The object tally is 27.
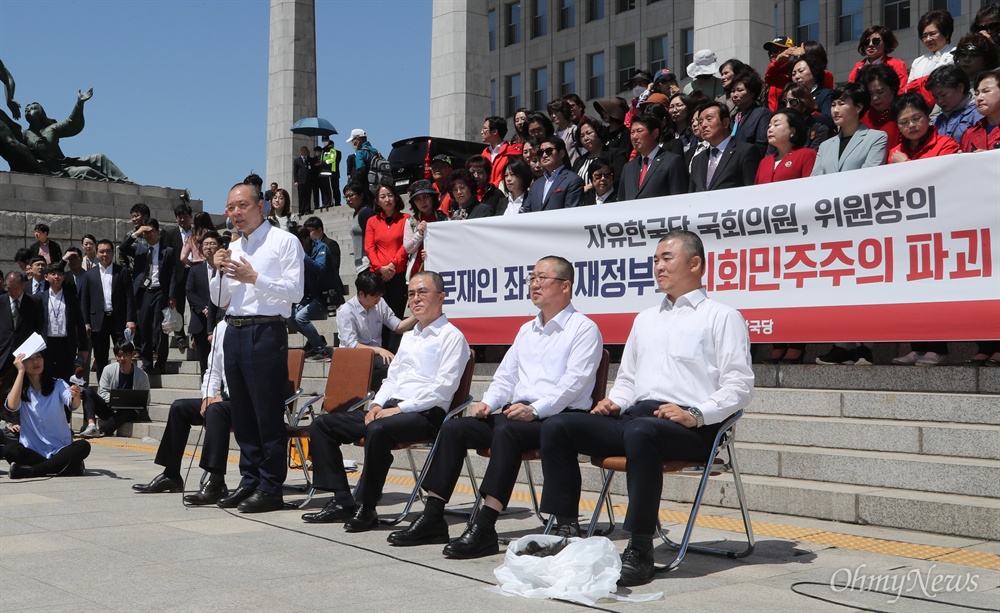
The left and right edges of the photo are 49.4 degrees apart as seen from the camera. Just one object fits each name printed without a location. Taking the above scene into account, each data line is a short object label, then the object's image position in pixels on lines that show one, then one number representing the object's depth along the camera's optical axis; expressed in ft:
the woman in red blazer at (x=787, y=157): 28.76
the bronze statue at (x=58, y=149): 91.66
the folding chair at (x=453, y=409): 23.13
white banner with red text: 24.13
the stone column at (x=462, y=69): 74.64
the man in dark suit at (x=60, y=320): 46.26
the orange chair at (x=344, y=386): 27.48
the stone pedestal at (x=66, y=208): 82.07
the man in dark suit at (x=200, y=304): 45.98
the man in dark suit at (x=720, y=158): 30.66
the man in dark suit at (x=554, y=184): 35.37
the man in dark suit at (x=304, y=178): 80.43
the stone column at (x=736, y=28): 53.72
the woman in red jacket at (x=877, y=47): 36.27
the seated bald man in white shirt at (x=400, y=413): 23.13
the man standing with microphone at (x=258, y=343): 25.77
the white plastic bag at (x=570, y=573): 16.44
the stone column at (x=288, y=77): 100.53
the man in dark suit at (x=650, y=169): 31.73
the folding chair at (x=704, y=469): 18.81
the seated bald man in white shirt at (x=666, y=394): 18.56
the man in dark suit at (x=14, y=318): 43.62
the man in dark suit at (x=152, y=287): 50.37
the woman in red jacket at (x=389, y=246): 40.65
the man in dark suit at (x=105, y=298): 53.11
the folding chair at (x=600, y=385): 22.25
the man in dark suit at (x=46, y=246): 64.59
